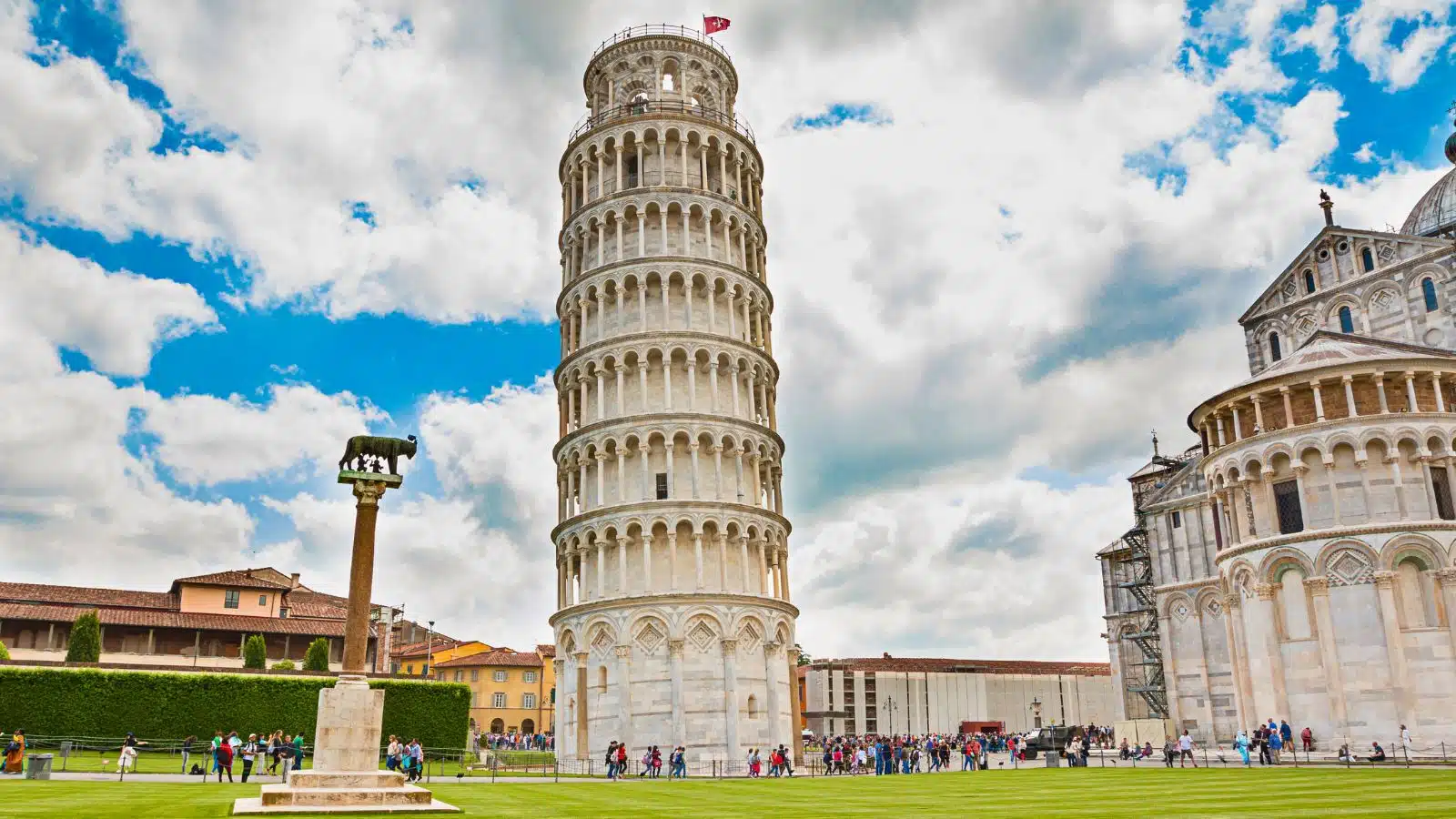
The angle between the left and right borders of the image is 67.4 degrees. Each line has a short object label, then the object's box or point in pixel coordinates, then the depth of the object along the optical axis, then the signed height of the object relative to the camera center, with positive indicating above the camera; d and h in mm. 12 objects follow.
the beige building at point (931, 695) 112562 +944
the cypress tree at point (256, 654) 62125 +3371
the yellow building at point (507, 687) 101188 +2199
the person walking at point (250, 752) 32875 -1087
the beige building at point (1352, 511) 38812 +6903
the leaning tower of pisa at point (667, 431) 46625 +12372
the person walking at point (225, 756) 33562 -1198
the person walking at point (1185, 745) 42038 -1659
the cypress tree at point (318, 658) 61938 +3113
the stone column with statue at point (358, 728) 21625 -281
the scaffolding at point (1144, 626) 61969 +4287
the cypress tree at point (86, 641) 55594 +3825
